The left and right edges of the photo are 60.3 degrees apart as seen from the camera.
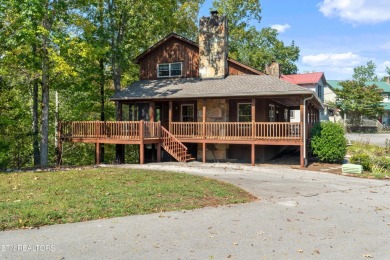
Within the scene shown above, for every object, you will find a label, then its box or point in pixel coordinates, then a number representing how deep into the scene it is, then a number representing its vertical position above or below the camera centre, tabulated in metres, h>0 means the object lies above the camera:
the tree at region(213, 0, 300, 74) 36.47 +10.35
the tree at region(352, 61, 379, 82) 91.94 +14.87
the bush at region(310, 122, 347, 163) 17.19 -0.85
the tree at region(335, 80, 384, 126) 43.50 +3.30
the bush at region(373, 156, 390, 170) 16.03 -1.79
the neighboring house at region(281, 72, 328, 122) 38.22 +5.29
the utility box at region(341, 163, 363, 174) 14.77 -1.88
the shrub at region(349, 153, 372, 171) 15.92 -1.68
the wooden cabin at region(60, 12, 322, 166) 17.80 +1.31
